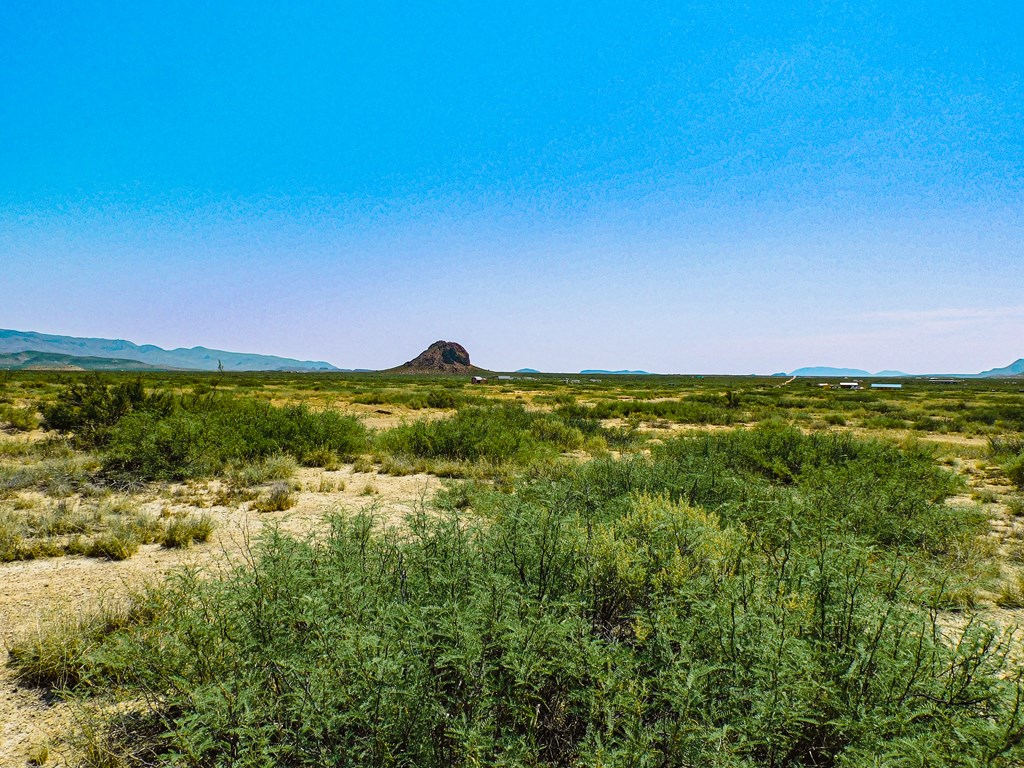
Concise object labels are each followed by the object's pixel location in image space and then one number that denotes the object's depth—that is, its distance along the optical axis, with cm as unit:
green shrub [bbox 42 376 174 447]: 1182
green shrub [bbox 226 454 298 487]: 930
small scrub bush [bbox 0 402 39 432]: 1447
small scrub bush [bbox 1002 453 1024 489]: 1034
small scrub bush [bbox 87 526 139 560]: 582
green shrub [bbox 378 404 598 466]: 1173
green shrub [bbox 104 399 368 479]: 956
